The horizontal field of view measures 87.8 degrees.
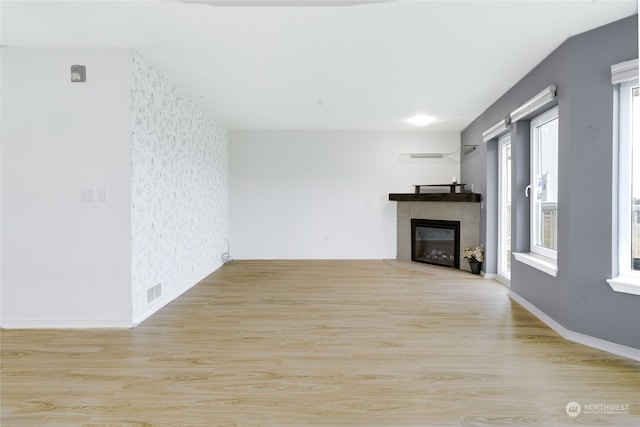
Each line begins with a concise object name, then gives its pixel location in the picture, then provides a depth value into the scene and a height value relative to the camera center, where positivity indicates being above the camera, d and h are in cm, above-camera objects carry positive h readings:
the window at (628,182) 227 +15
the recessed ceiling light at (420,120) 482 +130
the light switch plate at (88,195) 270 +11
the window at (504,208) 424 -4
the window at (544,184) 305 +21
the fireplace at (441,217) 489 -18
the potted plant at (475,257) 465 -74
